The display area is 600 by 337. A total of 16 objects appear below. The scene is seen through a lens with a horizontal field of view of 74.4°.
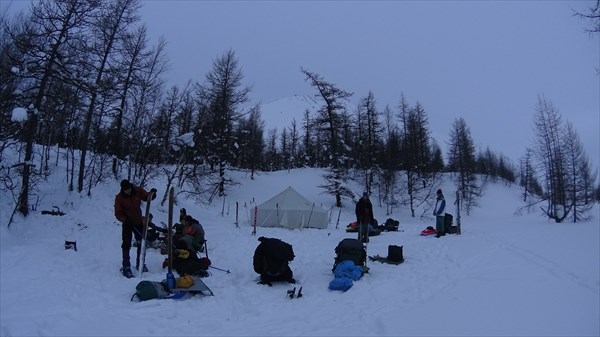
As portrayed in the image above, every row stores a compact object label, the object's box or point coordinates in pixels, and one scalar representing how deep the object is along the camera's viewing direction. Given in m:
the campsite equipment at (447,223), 14.22
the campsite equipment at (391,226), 17.93
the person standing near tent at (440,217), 13.91
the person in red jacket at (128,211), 7.91
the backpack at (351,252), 8.65
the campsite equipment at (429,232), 14.68
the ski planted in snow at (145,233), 8.17
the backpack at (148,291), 6.40
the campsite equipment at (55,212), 11.82
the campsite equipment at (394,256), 9.59
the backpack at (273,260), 7.95
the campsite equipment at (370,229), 15.64
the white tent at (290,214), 19.98
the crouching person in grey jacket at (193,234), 9.27
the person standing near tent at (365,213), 12.48
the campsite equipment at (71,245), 9.17
